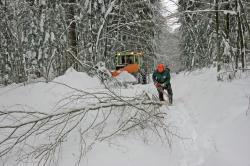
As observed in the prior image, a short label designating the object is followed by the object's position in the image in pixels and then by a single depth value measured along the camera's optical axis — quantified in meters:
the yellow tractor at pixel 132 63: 22.86
